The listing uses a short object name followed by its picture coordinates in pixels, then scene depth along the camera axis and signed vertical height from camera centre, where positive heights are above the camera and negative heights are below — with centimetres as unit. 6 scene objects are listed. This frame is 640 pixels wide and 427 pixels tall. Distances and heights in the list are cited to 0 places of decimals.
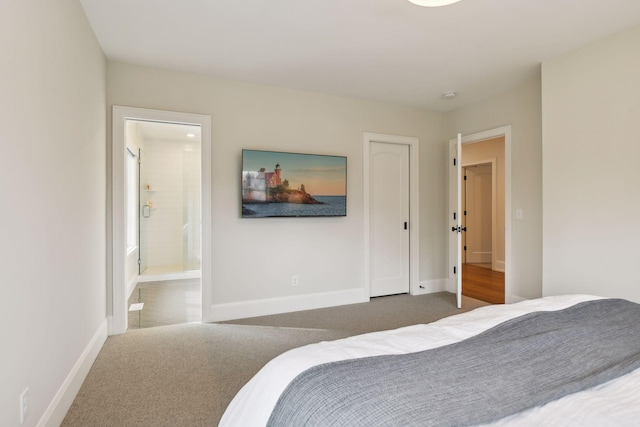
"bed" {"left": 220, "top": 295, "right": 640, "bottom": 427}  86 -49
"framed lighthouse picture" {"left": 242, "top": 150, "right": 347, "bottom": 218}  369 +31
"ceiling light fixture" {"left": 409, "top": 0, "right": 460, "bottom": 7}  188 +116
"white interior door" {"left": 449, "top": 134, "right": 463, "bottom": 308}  479 +8
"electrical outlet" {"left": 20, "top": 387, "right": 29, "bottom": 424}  148 -84
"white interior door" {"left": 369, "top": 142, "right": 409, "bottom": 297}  455 -9
